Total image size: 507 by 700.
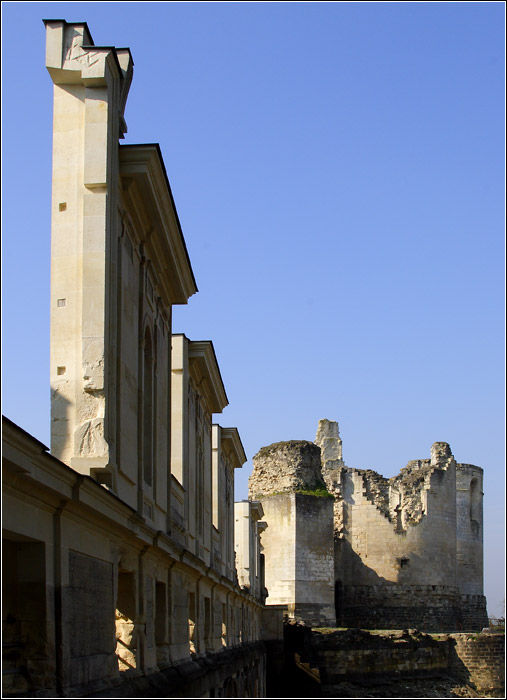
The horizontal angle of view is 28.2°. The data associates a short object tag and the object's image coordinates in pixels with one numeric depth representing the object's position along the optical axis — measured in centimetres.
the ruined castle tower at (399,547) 4475
